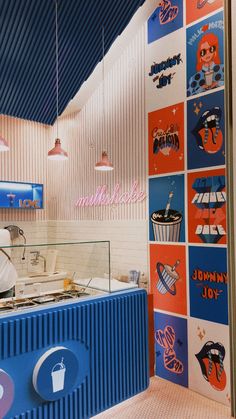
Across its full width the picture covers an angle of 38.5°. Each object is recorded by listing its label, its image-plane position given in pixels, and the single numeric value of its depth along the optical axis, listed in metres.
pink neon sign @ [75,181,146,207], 4.56
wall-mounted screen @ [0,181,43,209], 5.52
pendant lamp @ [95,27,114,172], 4.26
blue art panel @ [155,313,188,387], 3.97
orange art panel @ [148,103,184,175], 4.05
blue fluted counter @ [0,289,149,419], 2.62
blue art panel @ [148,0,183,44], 4.07
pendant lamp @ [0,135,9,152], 3.69
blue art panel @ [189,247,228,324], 3.60
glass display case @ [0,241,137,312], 3.00
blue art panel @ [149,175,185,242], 4.05
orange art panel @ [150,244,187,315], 4.01
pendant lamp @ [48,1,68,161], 4.04
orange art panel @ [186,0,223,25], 3.68
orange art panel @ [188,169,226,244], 3.63
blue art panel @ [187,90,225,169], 3.66
